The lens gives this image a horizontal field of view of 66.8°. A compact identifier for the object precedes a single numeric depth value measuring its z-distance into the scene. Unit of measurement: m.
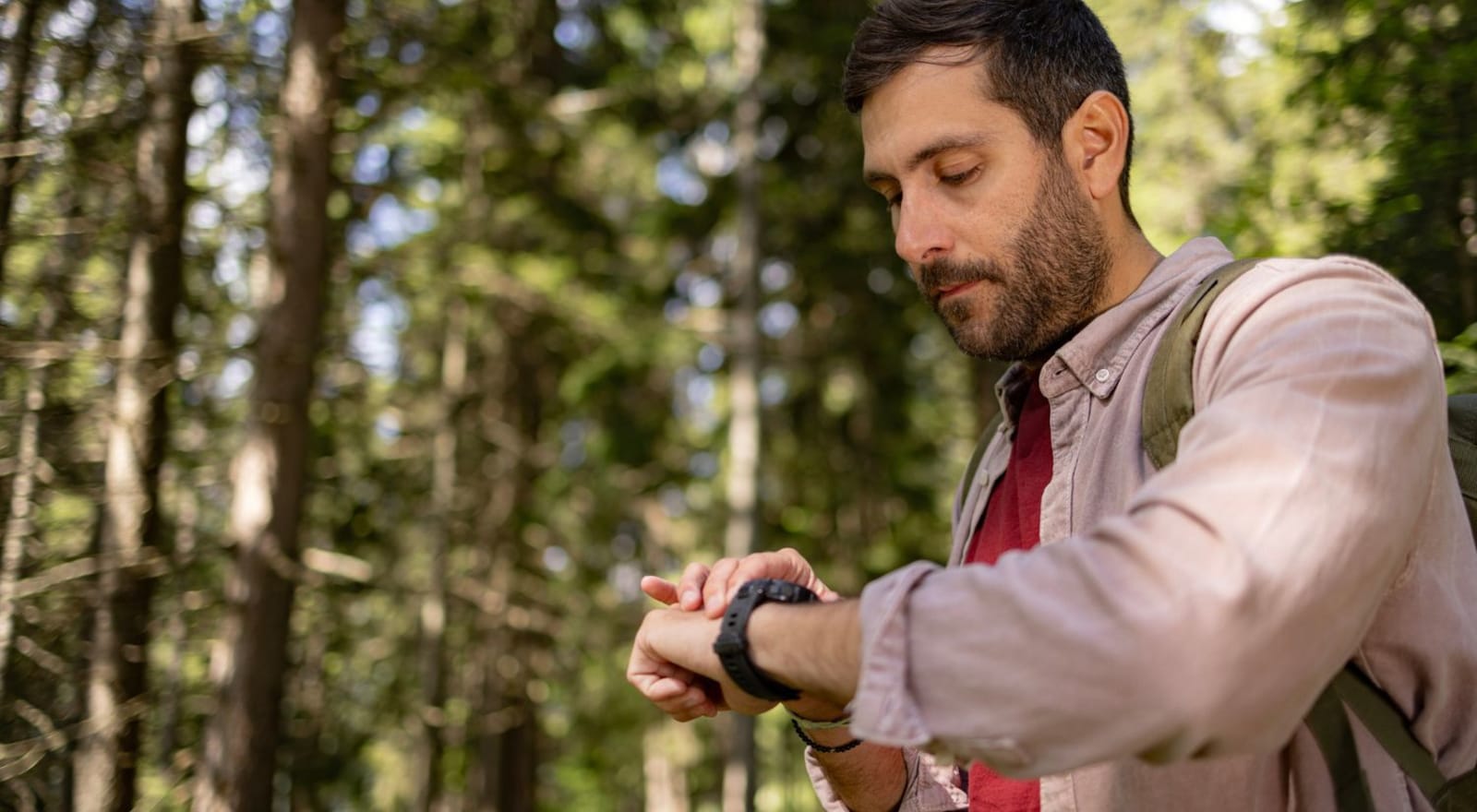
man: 1.01
